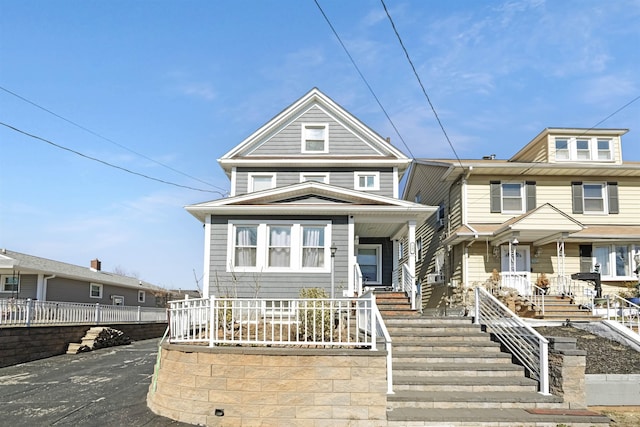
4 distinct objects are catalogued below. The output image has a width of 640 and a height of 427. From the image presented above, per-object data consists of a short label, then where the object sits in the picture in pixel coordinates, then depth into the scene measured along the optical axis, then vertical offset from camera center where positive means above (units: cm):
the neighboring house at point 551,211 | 1748 +250
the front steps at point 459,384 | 723 -169
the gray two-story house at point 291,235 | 1403 +117
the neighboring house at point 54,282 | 2188 -38
